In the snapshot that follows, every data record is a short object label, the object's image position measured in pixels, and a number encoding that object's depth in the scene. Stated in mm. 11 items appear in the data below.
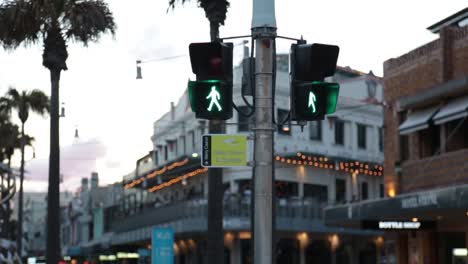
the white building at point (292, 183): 47938
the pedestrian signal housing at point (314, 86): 9688
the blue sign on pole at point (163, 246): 24578
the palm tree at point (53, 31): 24875
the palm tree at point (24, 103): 53031
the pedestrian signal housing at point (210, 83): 9547
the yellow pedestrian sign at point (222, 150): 10055
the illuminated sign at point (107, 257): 64750
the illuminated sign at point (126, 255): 61750
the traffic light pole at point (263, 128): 9719
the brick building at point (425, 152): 24969
